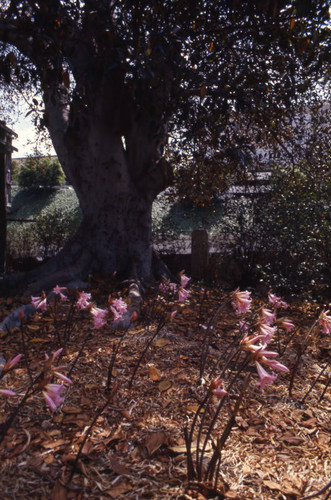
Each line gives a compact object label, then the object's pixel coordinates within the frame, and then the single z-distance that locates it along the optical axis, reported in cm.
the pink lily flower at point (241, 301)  240
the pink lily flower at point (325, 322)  247
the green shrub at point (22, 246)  860
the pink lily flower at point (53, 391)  147
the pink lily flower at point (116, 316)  251
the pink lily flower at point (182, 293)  299
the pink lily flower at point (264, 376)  154
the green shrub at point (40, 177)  2778
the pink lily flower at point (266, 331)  187
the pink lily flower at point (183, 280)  312
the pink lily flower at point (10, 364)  148
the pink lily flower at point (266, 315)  209
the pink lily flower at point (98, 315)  244
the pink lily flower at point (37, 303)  286
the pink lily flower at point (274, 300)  304
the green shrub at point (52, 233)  889
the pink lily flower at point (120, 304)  272
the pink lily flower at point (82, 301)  290
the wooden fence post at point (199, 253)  719
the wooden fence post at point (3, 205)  742
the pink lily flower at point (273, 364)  151
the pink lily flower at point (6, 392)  145
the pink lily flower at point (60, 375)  151
